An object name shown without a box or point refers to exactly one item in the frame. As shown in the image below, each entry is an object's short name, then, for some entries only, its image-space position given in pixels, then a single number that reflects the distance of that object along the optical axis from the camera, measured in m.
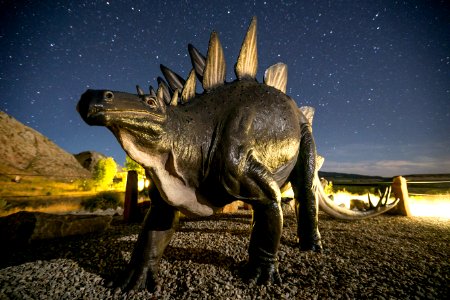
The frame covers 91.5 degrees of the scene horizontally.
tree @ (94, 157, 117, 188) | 20.31
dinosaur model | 1.74
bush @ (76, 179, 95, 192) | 17.69
